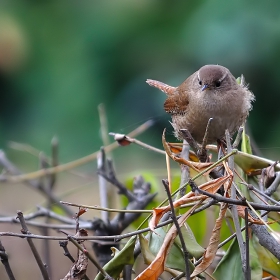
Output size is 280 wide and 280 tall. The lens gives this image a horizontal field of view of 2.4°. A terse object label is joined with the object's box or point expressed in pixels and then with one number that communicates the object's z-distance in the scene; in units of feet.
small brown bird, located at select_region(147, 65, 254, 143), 11.48
